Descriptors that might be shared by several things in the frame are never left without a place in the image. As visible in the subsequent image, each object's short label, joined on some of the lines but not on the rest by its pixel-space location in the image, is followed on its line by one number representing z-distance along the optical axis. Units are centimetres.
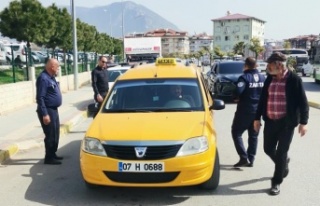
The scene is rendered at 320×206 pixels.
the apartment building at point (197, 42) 16325
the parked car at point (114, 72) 1338
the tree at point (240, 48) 9388
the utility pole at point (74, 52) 2011
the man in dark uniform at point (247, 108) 612
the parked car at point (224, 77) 1480
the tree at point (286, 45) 6320
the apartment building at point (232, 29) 12494
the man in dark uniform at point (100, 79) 923
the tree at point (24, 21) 1742
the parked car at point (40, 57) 3186
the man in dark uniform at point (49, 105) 629
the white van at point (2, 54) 2572
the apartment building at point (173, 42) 14534
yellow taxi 457
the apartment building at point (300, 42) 13577
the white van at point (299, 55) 3362
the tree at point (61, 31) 2202
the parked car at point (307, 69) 3247
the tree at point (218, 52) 8899
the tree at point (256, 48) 7938
